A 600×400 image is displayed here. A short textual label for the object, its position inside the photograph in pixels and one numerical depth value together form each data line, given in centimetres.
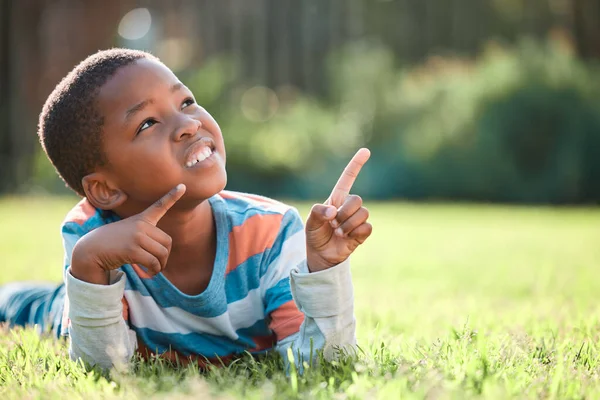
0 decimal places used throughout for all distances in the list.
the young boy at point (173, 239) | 217
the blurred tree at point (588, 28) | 1694
